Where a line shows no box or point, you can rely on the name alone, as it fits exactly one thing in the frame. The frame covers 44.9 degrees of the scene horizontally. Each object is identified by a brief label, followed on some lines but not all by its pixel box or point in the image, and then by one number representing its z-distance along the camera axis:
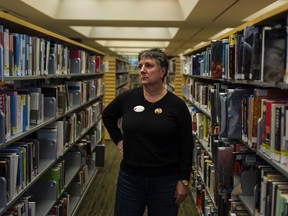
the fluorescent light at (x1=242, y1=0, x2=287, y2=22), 5.48
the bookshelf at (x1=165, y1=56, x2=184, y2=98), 7.53
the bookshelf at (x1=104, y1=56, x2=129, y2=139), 8.16
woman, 2.19
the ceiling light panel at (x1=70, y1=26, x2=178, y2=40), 8.80
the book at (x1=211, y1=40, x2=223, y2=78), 2.80
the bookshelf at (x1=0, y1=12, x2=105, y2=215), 2.13
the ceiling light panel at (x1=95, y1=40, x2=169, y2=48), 12.16
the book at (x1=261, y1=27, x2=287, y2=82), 1.63
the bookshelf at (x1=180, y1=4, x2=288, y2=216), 1.70
